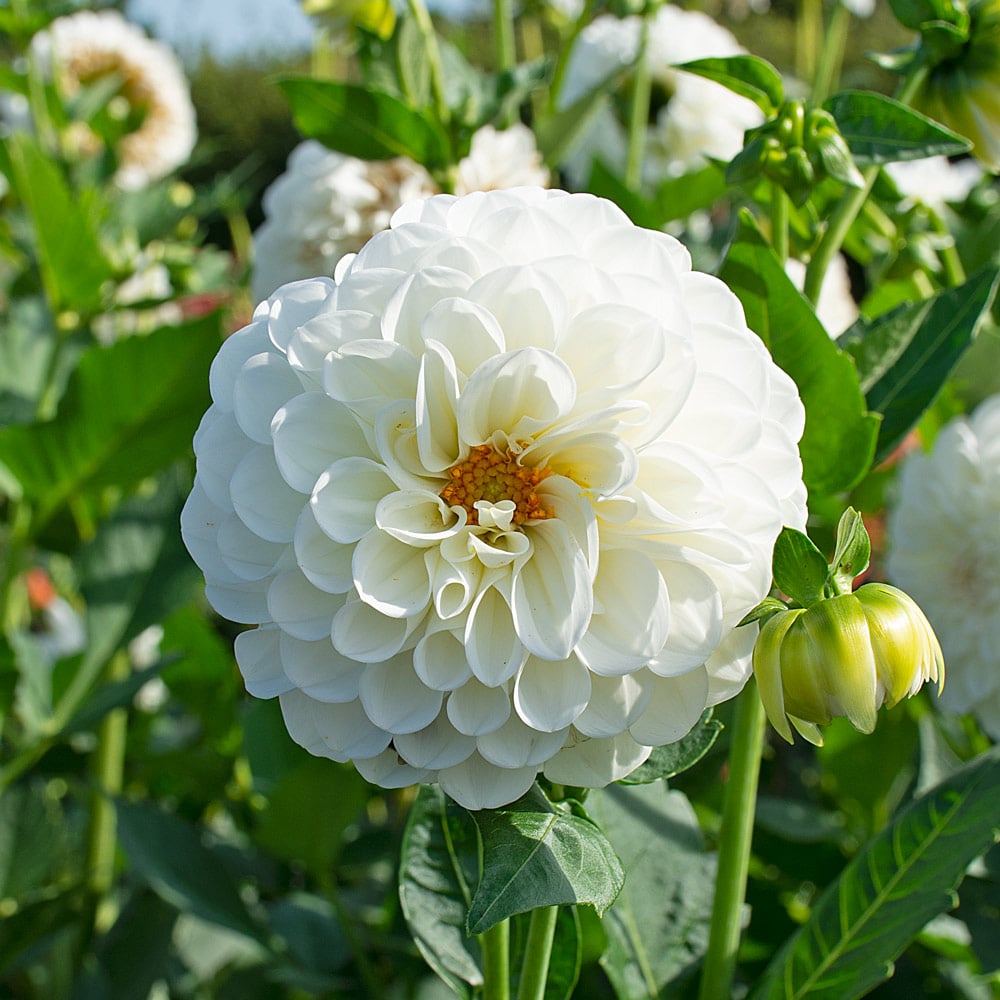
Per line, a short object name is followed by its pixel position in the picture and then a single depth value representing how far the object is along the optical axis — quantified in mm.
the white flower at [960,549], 828
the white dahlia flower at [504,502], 410
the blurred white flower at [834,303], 1066
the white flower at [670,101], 1370
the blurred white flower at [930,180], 1329
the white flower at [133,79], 2109
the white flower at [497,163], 924
